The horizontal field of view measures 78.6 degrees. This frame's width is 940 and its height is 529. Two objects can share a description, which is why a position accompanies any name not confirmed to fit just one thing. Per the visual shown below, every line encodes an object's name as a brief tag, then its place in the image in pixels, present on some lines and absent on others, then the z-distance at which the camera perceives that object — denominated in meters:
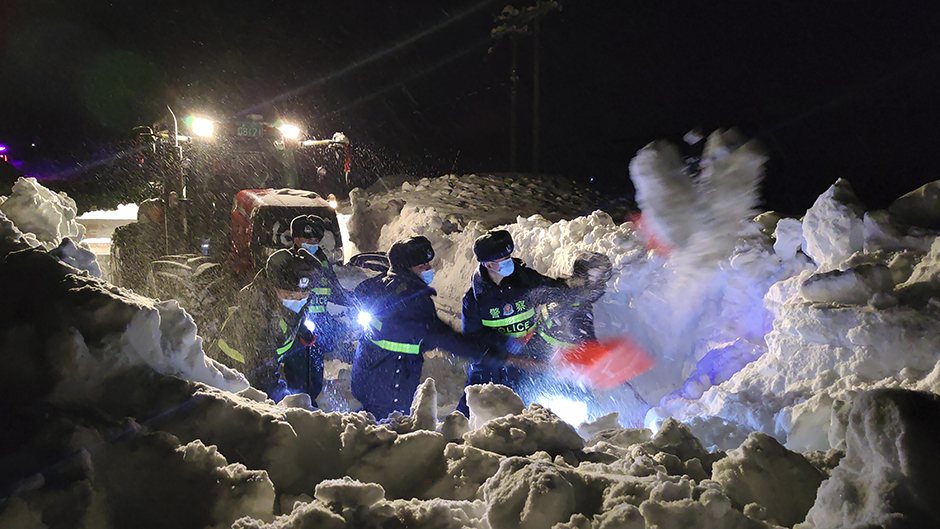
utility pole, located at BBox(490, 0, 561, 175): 16.77
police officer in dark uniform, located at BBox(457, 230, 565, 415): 4.76
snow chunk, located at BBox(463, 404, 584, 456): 2.38
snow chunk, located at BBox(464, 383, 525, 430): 2.93
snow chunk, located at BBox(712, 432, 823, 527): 2.04
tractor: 7.80
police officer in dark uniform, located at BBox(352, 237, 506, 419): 4.69
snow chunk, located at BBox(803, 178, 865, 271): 4.25
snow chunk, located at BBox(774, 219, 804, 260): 4.95
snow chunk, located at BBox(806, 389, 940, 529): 1.51
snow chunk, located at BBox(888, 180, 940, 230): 4.07
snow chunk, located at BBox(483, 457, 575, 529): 1.72
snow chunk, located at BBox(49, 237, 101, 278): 2.98
